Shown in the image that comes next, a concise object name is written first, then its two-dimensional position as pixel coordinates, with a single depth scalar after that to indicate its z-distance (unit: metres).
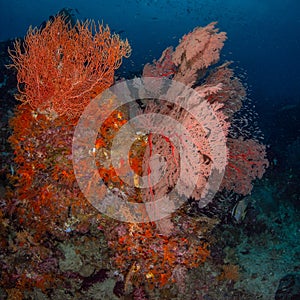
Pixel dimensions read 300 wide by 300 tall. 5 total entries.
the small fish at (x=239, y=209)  5.90
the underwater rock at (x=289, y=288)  6.04
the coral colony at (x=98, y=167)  3.84
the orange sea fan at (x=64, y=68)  4.03
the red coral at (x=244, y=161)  4.23
